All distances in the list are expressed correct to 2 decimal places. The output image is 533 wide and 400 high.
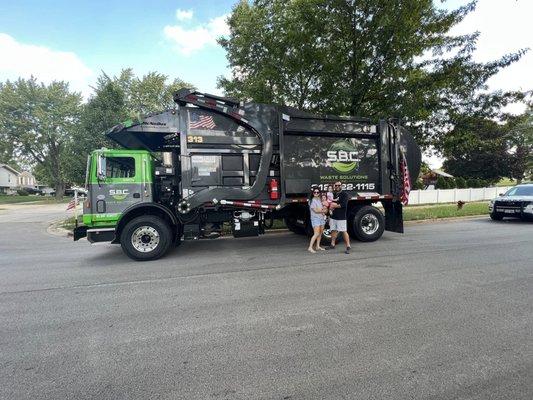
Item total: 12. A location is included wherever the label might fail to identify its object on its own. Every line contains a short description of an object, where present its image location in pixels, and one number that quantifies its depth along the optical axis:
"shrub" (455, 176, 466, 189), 27.94
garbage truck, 7.32
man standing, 7.86
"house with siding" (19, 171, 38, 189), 84.50
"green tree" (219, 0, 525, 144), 10.77
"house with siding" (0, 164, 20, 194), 66.61
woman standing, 7.73
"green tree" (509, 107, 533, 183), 35.78
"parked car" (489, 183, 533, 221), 12.98
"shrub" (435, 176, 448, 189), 27.22
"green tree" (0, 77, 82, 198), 43.97
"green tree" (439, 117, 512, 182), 35.61
